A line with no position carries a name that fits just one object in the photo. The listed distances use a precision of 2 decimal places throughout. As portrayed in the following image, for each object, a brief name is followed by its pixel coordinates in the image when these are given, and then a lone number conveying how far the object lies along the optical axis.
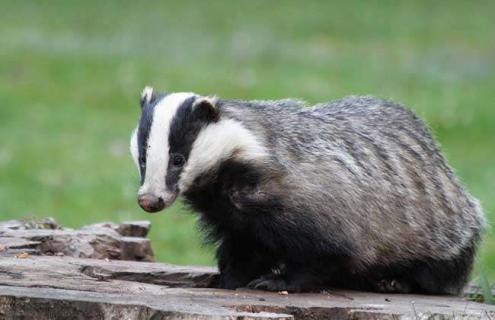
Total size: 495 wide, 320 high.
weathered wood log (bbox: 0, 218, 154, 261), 13.22
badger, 11.44
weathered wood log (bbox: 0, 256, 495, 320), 10.12
